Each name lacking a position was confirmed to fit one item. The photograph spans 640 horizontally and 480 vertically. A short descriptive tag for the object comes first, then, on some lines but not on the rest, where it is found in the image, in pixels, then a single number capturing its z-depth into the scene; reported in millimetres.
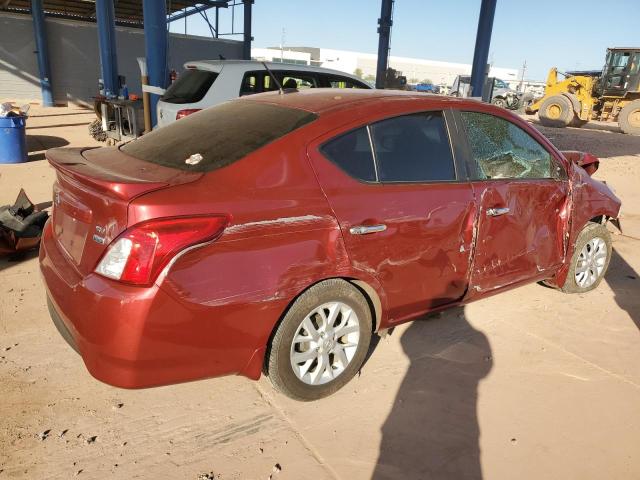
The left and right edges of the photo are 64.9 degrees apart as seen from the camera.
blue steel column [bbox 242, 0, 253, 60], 21383
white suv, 6945
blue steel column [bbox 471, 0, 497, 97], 13172
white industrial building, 73750
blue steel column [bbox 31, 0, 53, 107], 19125
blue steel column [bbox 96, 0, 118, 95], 15133
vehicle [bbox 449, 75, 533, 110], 28312
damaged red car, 2105
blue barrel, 8484
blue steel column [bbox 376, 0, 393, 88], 19734
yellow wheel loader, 20953
